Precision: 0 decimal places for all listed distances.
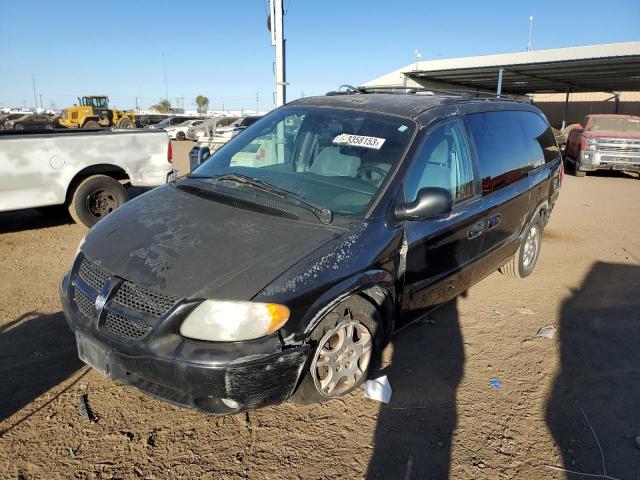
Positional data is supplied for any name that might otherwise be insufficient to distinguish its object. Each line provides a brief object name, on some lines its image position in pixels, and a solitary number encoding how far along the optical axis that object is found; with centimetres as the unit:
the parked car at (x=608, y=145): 1332
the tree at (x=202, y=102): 9452
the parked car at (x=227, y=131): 1936
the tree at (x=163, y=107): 8694
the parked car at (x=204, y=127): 2743
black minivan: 228
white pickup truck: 578
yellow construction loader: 3234
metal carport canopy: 2192
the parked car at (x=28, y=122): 3119
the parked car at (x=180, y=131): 2945
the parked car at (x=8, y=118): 3332
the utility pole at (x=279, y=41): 704
